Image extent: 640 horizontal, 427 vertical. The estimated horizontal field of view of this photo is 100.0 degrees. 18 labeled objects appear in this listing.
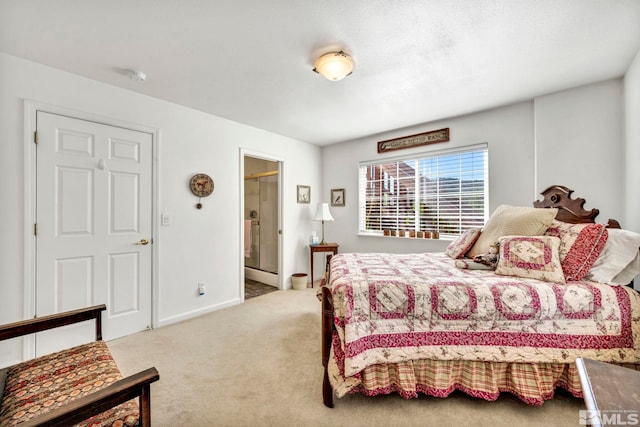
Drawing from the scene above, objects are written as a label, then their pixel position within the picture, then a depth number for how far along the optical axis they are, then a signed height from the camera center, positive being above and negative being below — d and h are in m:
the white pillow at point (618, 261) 1.70 -0.30
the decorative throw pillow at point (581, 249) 1.76 -0.23
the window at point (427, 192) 3.41 +0.31
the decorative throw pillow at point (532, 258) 1.77 -0.30
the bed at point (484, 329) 1.58 -0.69
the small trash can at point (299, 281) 4.29 -1.08
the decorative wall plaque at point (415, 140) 3.61 +1.06
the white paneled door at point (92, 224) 2.23 -0.10
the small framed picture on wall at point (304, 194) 4.57 +0.35
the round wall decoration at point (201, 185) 3.17 +0.34
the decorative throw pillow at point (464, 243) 2.47 -0.28
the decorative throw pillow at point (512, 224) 2.09 -0.08
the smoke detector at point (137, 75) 2.32 +1.21
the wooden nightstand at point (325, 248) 4.41 -0.56
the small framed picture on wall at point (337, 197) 4.73 +0.31
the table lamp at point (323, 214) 4.55 +0.00
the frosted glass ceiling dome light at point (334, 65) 2.04 +1.17
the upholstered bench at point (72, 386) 0.88 -0.75
